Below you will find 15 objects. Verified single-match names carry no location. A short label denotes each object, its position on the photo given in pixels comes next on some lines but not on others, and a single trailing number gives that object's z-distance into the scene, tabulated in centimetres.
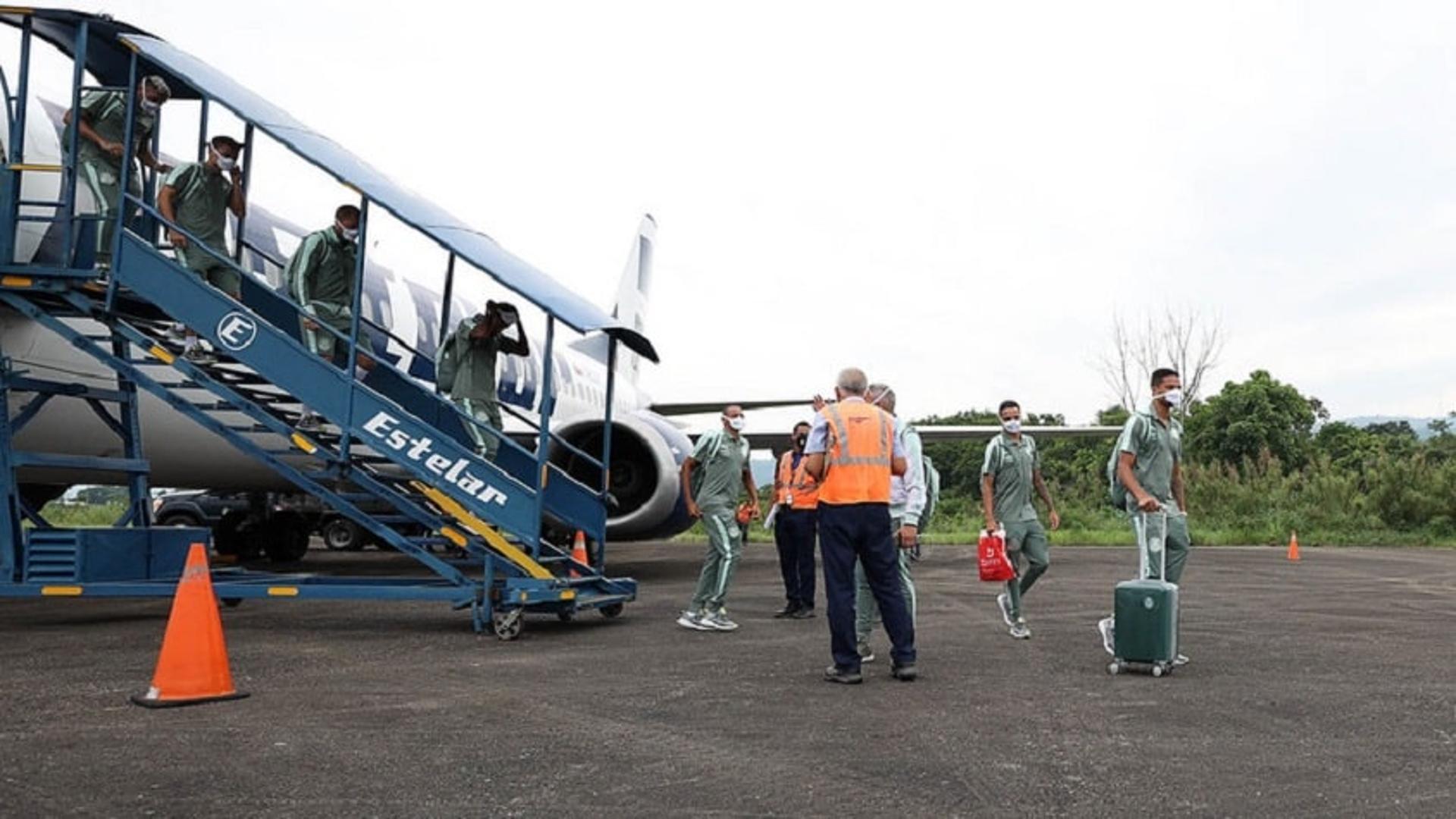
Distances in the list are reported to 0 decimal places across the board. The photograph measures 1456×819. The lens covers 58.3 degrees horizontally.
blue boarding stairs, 802
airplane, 877
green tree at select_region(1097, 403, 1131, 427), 5144
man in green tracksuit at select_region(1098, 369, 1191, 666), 698
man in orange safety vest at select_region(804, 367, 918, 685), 636
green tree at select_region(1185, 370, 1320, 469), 3709
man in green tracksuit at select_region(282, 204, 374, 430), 876
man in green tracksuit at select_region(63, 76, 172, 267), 825
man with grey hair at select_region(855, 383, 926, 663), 727
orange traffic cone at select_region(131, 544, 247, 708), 555
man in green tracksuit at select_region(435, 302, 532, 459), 916
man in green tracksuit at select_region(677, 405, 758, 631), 868
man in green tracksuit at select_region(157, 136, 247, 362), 837
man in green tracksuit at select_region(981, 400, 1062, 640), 808
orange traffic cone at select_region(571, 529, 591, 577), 1184
